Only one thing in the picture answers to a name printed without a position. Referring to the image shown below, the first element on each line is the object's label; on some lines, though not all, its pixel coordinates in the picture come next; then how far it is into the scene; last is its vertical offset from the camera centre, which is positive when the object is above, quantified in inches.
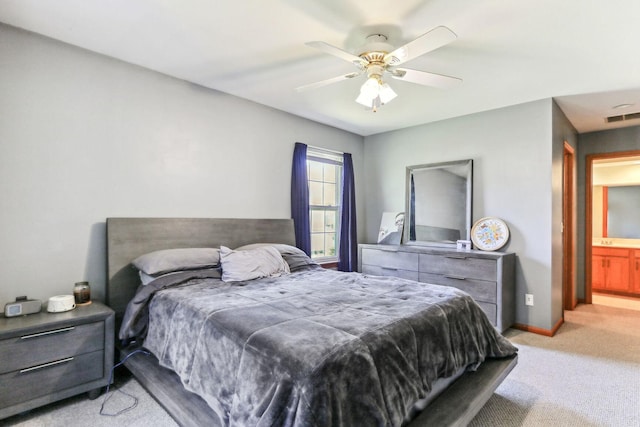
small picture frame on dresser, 156.5 -14.7
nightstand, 74.9 -36.0
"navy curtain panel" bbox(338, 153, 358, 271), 185.5 -5.2
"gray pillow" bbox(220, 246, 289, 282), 107.4 -17.4
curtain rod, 174.6 +37.3
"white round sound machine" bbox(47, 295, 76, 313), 86.9 -24.7
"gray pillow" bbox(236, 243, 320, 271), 129.1 -17.0
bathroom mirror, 219.0 +3.4
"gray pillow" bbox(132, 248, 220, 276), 99.1 -14.9
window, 181.0 +8.6
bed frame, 66.2 -25.9
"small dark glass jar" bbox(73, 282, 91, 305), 94.8 -23.5
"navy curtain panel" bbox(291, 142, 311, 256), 161.0 +8.6
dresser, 133.6 -25.8
